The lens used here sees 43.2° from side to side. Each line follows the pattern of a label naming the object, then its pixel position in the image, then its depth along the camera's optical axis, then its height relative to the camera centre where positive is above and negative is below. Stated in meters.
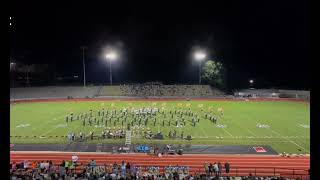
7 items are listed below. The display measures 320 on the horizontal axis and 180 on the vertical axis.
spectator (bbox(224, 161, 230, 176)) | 20.30 -3.72
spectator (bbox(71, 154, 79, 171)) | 21.16 -3.58
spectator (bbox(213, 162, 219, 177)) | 19.61 -3.71
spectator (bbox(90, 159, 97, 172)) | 19.11 -3.54
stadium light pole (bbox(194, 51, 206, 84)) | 72.12 +6.97
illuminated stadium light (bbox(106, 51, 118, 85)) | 71.31 +6.94
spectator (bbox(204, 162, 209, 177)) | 19.98 -3.75
